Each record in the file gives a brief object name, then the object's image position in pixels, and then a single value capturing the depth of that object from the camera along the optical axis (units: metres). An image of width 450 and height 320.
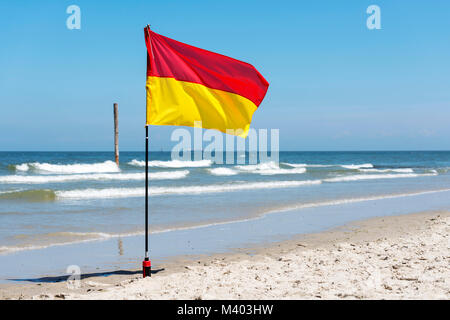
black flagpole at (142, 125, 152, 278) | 6.33
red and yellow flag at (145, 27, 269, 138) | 6.30
